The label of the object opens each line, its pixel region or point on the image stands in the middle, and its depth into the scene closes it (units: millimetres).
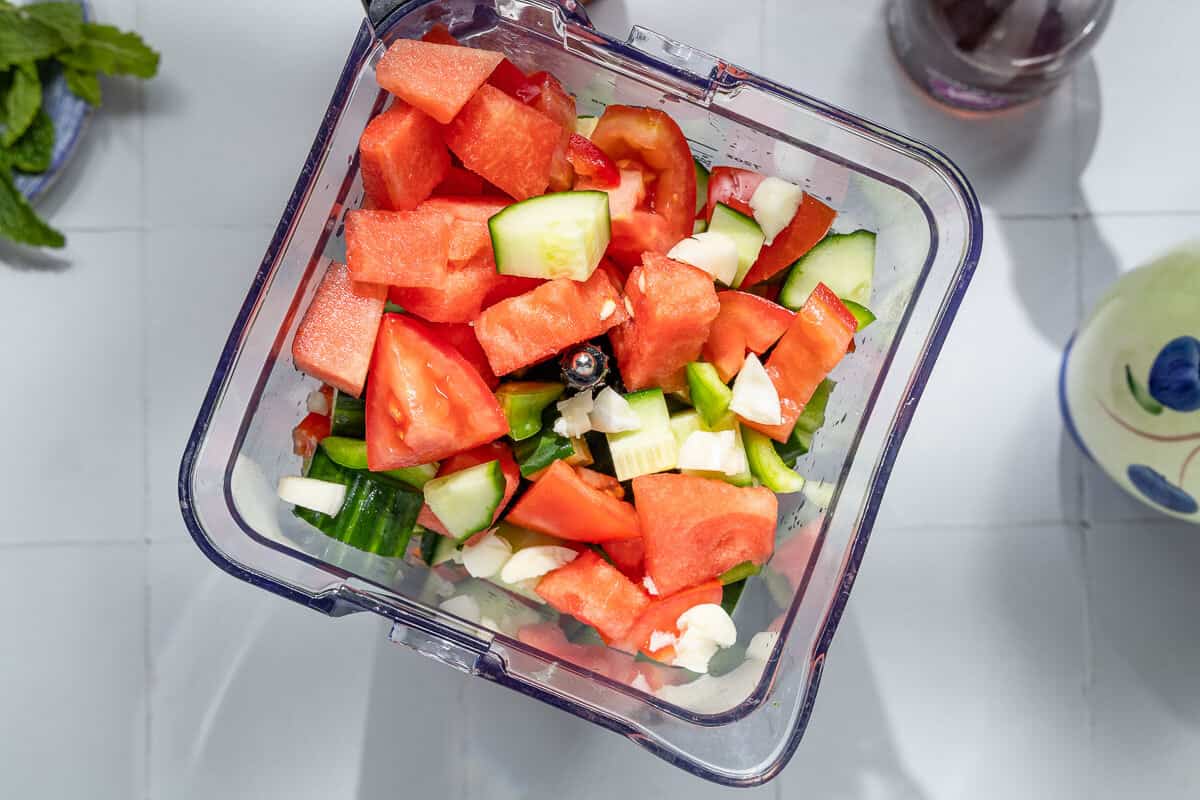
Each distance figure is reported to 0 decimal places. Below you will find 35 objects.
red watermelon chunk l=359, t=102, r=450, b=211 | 471
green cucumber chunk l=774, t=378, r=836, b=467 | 502
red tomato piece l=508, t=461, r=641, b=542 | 482
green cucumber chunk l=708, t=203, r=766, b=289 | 494
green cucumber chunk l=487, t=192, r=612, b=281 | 469
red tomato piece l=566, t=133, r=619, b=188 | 489
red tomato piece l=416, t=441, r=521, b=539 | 487
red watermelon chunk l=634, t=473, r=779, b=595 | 485
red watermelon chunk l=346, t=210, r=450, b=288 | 473
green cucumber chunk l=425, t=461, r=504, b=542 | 480
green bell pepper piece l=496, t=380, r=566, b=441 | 485
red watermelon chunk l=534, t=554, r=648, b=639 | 490
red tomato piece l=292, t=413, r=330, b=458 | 504
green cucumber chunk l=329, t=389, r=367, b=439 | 496
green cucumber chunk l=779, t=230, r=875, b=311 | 501
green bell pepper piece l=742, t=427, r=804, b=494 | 494
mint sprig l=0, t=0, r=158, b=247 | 542
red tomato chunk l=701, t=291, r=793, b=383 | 492
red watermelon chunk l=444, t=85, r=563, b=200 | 475
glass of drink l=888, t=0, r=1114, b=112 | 526
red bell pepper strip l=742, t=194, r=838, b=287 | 502
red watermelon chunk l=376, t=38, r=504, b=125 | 467
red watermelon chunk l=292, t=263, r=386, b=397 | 479
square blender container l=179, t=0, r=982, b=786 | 480
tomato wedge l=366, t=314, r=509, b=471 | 471
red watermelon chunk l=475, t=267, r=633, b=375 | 474
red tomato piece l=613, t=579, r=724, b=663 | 492
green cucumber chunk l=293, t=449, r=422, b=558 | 497
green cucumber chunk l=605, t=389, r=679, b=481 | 488
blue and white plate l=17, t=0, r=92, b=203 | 557
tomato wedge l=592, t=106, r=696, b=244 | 490
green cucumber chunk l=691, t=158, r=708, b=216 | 507
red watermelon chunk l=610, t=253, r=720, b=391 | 476
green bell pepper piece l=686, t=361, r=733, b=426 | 487
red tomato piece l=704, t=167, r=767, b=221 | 503
